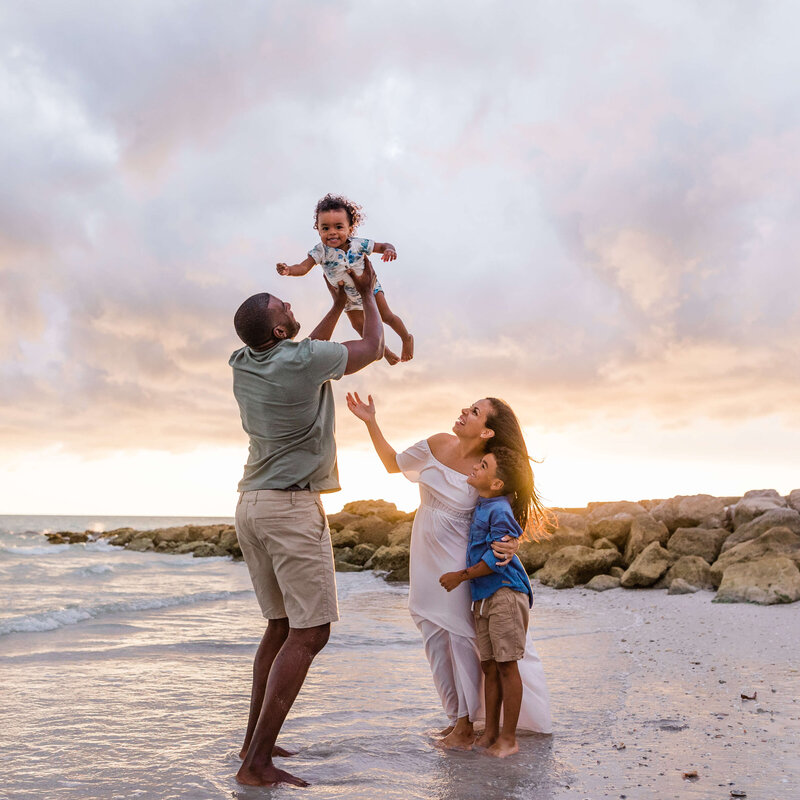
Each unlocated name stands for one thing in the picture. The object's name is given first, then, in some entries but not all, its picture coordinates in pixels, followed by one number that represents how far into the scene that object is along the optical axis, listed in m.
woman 4.76
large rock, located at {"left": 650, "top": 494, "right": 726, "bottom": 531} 15.21
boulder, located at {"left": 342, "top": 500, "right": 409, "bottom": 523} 27.87
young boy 4.49
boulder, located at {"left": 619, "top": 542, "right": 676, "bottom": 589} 12.37
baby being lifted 4.87
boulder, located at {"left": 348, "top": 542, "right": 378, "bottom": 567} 21.01
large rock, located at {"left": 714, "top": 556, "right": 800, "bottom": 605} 9.45
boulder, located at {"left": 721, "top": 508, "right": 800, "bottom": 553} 12.62
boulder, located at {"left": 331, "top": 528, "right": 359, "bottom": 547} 22.75
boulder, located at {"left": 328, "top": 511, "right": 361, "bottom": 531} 26.72
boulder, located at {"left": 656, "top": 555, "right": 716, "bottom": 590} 11.51
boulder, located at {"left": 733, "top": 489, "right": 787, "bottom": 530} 14.11
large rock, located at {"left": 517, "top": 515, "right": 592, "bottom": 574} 15.59
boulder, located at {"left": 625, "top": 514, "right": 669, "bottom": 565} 14.02
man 3.91
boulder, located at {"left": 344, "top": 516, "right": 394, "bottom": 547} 23.23
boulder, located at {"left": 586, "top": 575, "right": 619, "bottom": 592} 12.98
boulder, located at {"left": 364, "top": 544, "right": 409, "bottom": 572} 17.34
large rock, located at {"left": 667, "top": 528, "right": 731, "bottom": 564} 13.14
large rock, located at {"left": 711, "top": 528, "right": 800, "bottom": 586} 11.17
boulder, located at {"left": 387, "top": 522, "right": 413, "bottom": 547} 20.60
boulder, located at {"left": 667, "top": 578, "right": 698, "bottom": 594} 11.31
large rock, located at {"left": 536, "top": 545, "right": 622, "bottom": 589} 13.70
